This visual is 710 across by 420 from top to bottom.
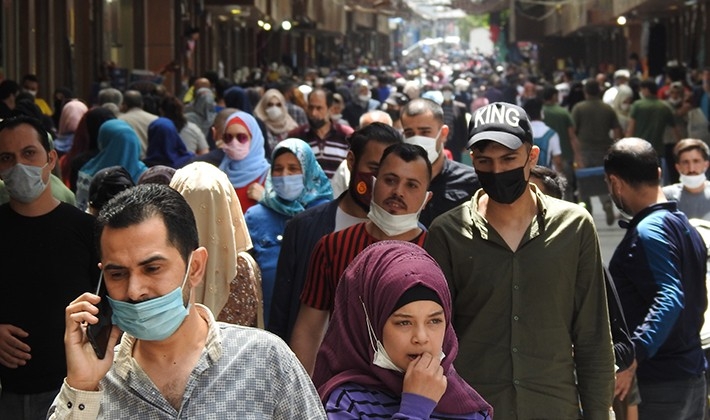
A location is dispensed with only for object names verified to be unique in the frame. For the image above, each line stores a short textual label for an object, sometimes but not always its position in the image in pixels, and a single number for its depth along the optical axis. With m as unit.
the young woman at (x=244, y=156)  16.43
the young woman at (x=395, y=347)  6.73
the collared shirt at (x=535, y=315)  9.10
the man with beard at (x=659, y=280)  10.71
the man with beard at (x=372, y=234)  10.07
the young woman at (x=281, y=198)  13.05
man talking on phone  6.13
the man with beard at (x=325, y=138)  19.64
